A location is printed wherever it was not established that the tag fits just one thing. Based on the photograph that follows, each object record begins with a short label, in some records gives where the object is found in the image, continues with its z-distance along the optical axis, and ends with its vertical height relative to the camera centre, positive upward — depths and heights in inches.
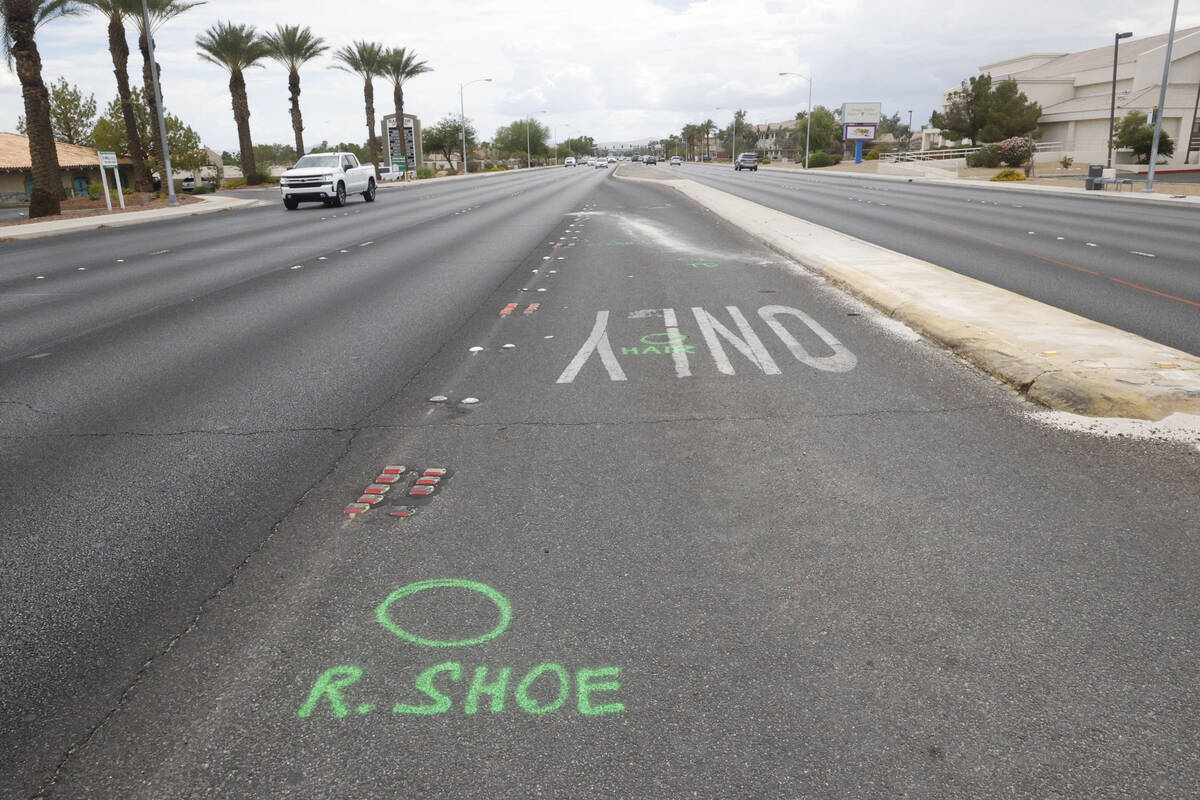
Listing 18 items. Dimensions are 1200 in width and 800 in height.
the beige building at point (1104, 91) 2596.0 +250.8
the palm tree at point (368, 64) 2669.8 +366.8
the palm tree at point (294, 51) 2331.4 +361.5
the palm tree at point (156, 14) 1596.9 +323.4
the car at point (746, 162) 3321.9 +38.5
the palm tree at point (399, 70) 2805.1 +366.1
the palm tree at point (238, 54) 2046.0 +313.7
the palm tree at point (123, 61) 1571.1 +234.5
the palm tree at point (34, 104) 1153.4 +115.6
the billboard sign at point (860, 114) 4315.9 +278.6
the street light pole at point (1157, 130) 1364.4 +53.2
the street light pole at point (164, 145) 1386.6 +66.7
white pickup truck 1290.6 +3.3
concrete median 236.2 -60.8
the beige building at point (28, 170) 1927.9 +44.1
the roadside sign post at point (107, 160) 1225.6 +39.1
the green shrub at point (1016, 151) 2353.6 +39.9
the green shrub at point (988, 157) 2447.1 +26.8
